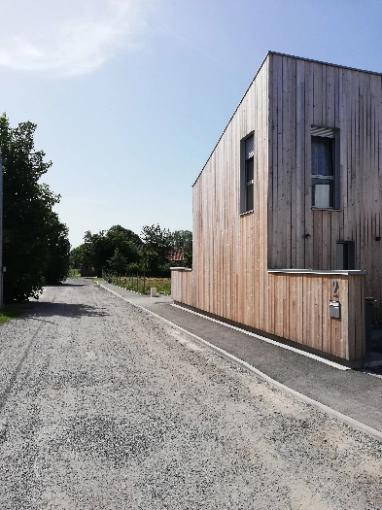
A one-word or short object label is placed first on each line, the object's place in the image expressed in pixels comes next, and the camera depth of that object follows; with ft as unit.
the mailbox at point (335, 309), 24.52
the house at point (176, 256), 270.96
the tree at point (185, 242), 231.05
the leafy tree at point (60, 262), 174.60
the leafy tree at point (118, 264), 214.28
